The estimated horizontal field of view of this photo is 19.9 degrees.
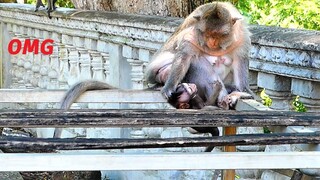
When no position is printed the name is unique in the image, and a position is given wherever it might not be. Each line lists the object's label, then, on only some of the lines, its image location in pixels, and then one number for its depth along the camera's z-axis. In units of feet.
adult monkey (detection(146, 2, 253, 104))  17.70
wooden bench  8.43
